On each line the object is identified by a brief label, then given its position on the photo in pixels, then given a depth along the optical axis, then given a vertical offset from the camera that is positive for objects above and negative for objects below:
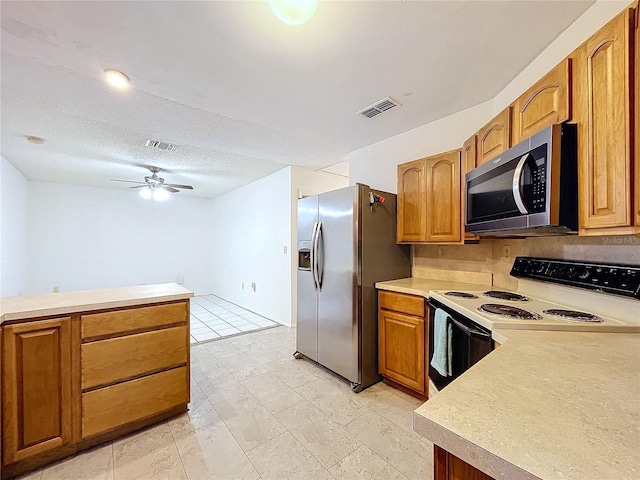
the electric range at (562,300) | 1.23 -0.36
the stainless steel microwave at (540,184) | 1.24 +0.27
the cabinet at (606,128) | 1.02 +0.45
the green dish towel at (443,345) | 1.69 -0.67
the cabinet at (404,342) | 2.13 -0.84
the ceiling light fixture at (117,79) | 1.84 +1.11
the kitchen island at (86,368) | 1.47 -0.78
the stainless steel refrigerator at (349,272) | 2.38 -0.30
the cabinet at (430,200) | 2.22 +0.34
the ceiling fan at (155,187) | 4.14 +0.79
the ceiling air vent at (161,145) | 3.09 +1.10
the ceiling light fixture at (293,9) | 1.19 +1.02
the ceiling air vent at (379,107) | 2.26 +1.14
